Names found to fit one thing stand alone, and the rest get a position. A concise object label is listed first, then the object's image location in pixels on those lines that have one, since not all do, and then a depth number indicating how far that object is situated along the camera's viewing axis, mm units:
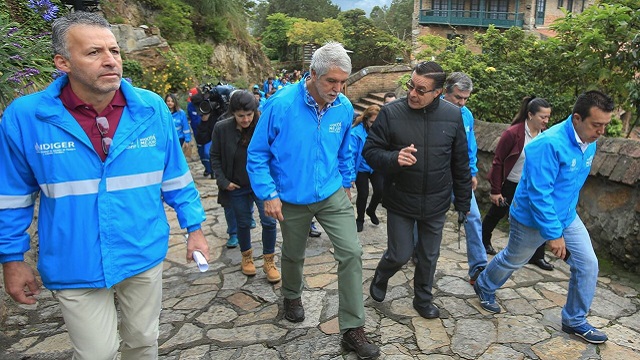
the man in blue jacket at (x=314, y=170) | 3340
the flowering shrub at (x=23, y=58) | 4535
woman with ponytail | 4770
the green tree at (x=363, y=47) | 36531
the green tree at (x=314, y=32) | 40281
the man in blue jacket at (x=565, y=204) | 3297
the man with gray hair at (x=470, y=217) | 4418
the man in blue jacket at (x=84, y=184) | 2135
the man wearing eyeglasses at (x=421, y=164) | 3480
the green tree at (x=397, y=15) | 50422
